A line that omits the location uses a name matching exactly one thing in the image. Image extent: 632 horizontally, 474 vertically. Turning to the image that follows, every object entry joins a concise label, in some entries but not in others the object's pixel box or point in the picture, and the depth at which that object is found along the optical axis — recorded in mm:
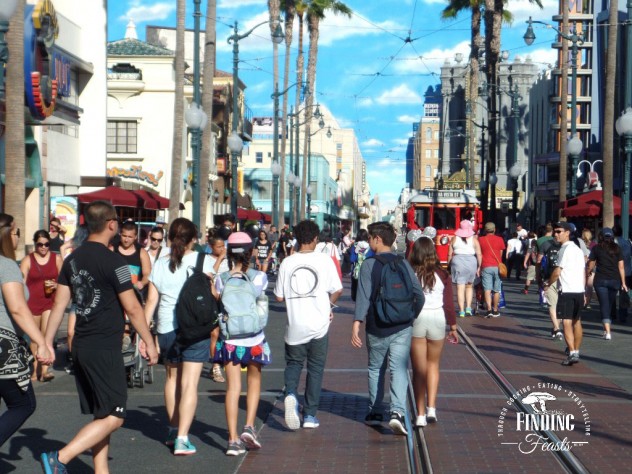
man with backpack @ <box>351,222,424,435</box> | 9500
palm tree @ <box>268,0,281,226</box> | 52625
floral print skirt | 8672
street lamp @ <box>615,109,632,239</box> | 24391
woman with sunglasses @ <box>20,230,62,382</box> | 12383
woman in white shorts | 9953
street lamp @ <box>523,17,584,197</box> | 35156
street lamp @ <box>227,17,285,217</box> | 36062
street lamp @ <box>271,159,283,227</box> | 46594
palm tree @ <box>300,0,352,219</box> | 58594
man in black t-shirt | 6961
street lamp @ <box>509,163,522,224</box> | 47000
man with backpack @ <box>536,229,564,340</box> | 16953
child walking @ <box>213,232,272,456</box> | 8648
